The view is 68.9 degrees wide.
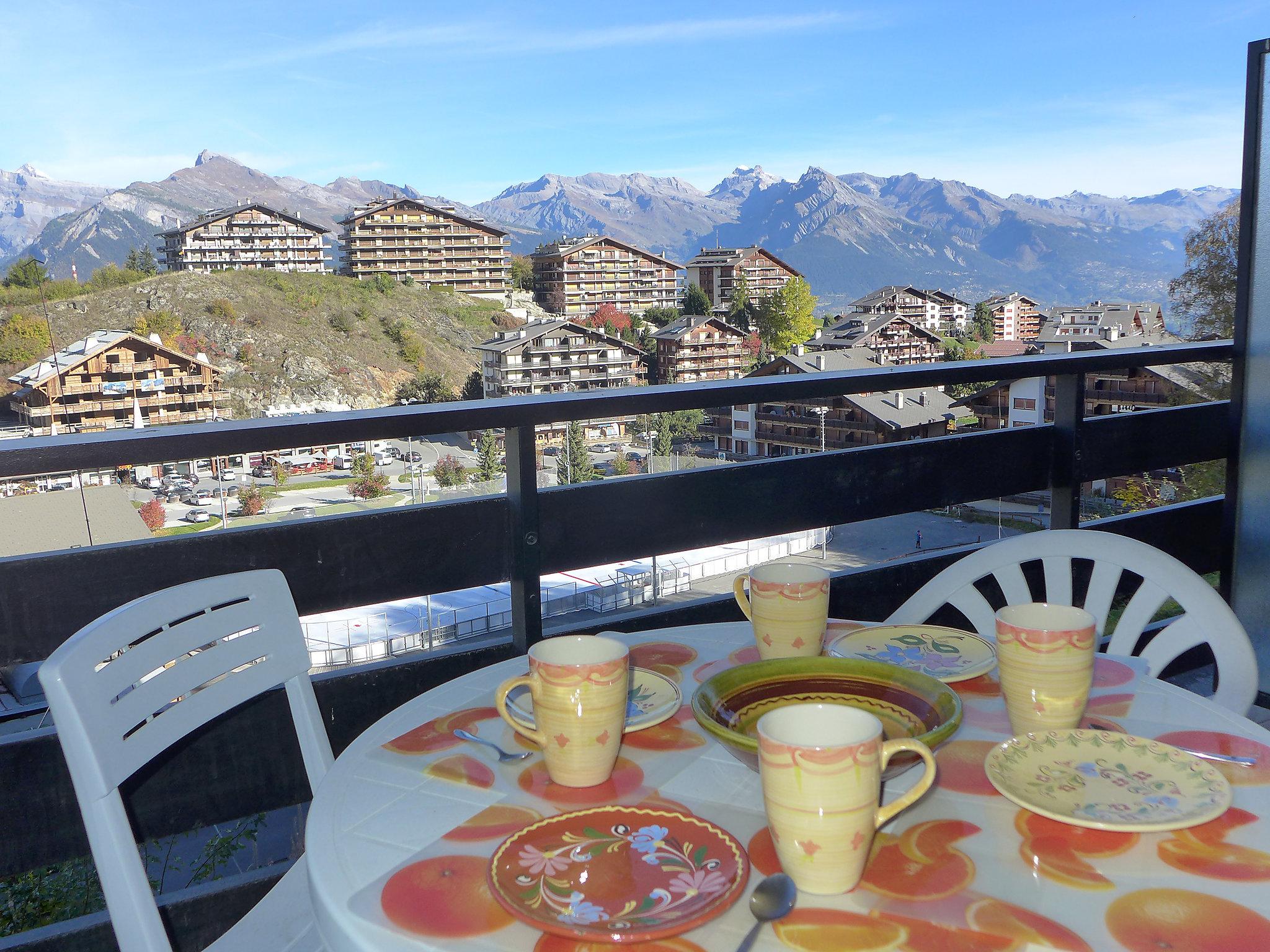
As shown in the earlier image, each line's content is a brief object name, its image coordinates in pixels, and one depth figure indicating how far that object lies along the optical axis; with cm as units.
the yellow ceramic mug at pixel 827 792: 47
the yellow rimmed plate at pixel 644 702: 73
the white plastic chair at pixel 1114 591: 101
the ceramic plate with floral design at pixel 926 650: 84
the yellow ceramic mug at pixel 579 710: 61
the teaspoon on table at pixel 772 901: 47
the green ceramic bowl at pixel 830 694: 67
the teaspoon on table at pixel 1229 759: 66
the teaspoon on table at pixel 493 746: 70
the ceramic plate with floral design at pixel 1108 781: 57
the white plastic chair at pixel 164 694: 75
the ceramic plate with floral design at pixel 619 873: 48
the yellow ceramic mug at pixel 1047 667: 67
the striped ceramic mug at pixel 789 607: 81
